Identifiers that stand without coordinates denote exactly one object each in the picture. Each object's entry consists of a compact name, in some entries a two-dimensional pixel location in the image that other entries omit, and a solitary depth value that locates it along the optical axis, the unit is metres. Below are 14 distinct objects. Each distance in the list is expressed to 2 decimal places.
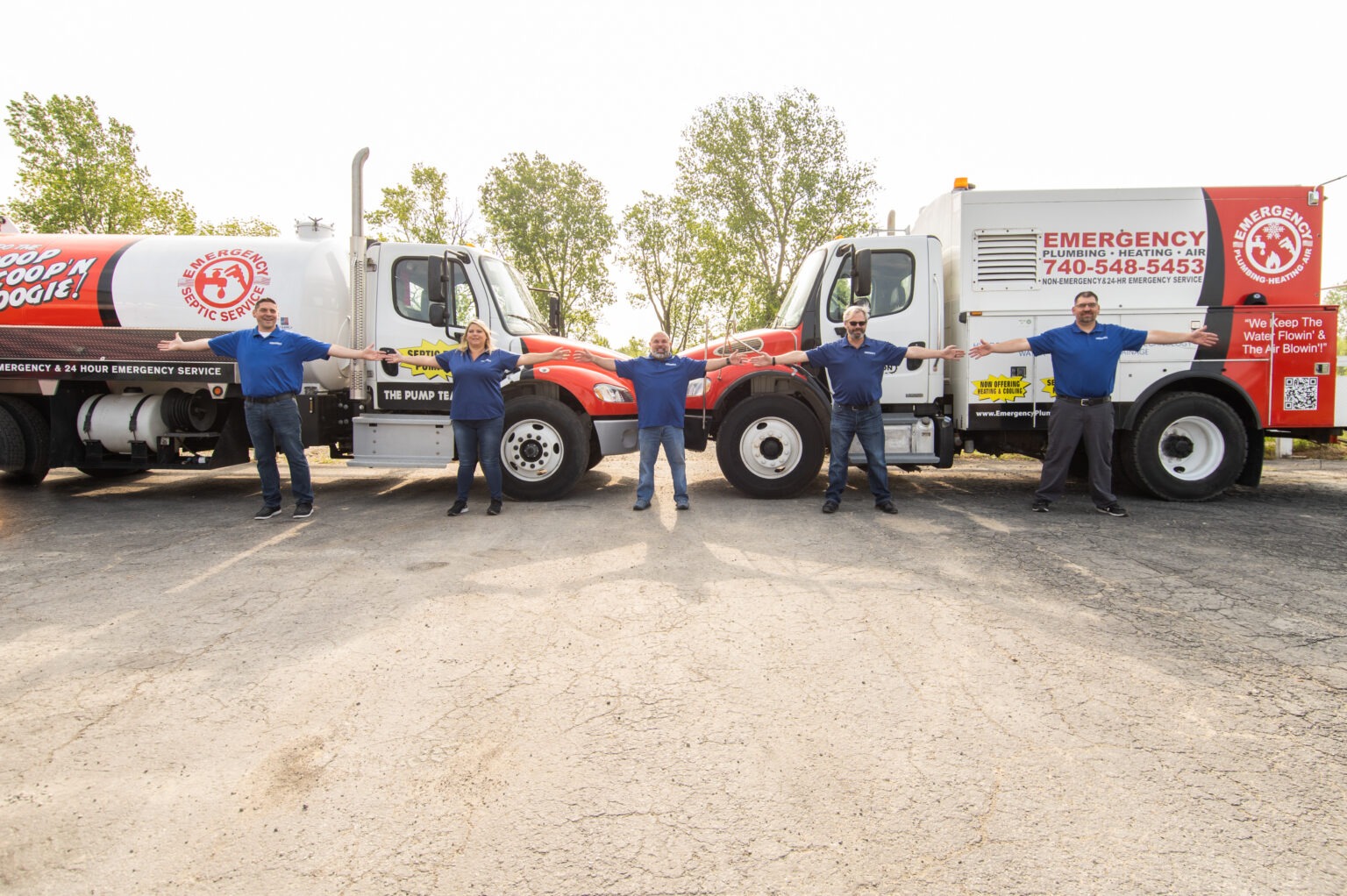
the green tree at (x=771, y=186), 27.50
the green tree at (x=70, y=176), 23.55
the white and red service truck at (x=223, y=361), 8.18
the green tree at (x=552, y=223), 28.92
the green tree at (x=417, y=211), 24.36
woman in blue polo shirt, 7.34
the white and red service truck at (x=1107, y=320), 7.74
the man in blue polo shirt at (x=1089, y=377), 7.14
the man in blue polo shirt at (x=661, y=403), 7.59
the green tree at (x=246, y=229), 28.98
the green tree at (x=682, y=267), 27.86
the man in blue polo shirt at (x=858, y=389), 7.27
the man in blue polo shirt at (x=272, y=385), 7.22
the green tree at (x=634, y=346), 28.73
